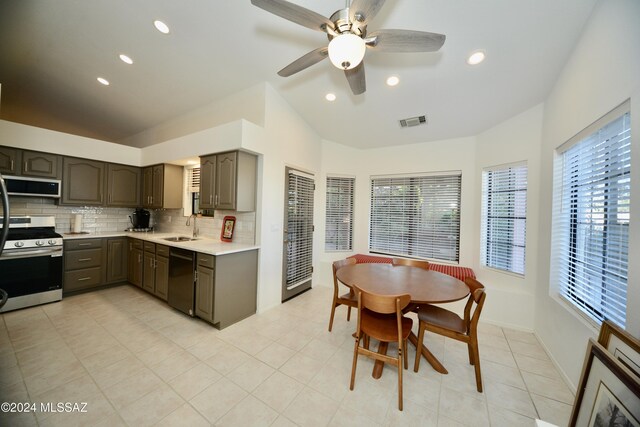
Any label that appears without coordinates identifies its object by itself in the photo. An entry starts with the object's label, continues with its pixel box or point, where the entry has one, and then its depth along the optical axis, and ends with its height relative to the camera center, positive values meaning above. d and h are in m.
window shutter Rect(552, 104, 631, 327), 1.55 +0.03
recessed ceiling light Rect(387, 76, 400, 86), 2.58 +1.61
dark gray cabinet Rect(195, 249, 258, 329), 2.54 -0.94
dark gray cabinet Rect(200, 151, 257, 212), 2.83 +0.39
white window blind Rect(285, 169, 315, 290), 3.50 -0.27
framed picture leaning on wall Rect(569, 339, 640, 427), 0.80 -0.69
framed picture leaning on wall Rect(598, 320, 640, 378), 0.96 -0.58
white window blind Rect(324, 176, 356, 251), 4.42 -0.01
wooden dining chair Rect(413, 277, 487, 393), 1.80 -0.95
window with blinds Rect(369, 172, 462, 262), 3.74 +0.00
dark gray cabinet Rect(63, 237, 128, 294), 3.29 -0.90
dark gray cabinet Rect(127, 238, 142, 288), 3.54 -0.92
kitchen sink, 3.48 -0.49
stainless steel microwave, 3.02 +0.26
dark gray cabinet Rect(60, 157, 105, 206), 3.48 +0.39
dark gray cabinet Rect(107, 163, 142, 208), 3.91 +0.40
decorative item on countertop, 3.27 -0.26
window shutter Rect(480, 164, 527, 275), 2.93 +0.01
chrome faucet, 3.74 -0.25
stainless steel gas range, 2.77 -0.79
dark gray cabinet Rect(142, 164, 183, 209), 3.82 +0.38
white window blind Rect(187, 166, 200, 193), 3.98 +0.55
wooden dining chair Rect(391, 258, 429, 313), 2.88 -0.63
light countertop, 2.63 -0.47
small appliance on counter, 4.22 -0.24
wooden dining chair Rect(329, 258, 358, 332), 2.44 -0.98
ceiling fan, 1.39 +1.27
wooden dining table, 1.87 -0.65
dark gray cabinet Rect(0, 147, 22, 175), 2.99 +0.59
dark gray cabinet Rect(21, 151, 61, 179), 3.14 +0.59
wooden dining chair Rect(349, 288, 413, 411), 1.66 -0.97
